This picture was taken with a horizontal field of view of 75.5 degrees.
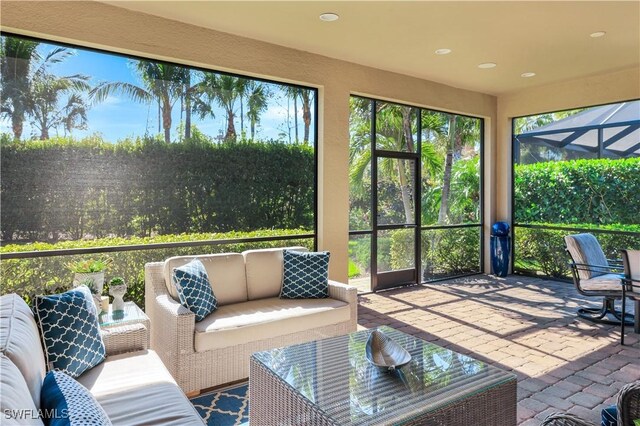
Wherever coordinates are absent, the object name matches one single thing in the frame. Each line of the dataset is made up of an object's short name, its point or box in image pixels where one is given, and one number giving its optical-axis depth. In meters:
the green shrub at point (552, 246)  6.12
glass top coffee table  1.83
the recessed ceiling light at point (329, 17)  4.07
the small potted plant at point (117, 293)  3.02
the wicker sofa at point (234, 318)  2.98
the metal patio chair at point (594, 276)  4.53
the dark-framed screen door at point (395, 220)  6.25
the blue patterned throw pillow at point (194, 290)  3.18
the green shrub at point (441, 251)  6.54
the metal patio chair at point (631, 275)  4.12
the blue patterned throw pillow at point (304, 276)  3.91
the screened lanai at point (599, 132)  6.12
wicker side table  2.65
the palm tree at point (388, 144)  6.00
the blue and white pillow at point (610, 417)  1.70
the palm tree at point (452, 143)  7.08
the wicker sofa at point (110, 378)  1.33
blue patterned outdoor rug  2.66
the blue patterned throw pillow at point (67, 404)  1.31
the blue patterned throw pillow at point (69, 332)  2.16
